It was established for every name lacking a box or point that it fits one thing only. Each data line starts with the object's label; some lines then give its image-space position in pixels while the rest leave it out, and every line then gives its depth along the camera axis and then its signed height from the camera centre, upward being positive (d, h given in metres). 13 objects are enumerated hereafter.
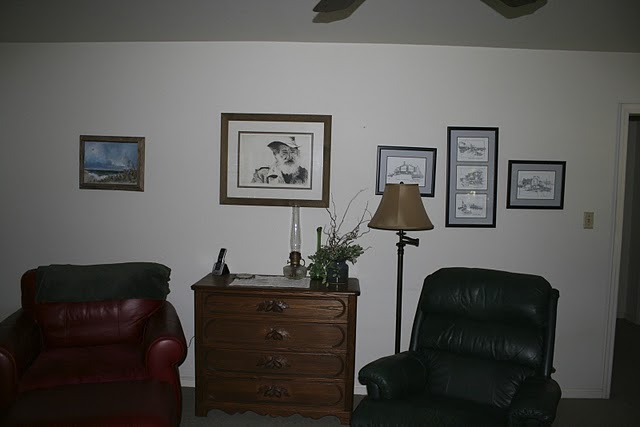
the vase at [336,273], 2.91 -0.47
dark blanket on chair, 2.69 -0.55
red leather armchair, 2.02 -0.92
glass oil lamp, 3.01 -0.38
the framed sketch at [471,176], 3.16 +0.21
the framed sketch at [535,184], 3.16 +0.17
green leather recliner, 2.05 -0.84
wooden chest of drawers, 2.78 -0.94
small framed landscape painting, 3.21 +0.23
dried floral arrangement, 2.95 -0.29
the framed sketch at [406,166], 3.16 +0.27
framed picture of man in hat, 3.16 +0.29
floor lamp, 2.64 -0.05
